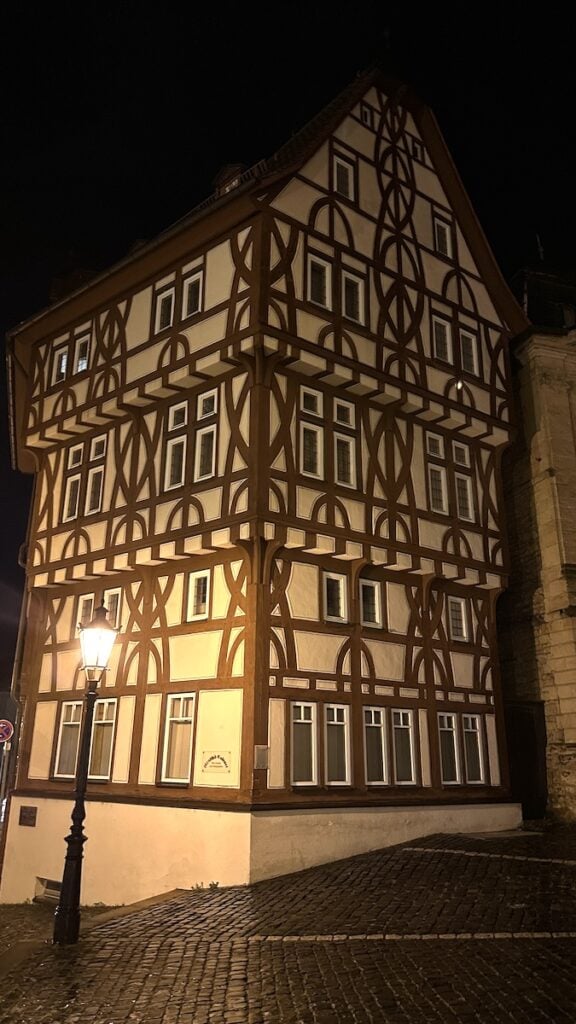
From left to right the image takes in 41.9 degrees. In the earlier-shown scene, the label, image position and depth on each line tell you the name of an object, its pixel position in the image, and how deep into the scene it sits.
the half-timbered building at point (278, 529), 14.89
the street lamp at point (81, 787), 9.64
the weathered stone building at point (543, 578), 19.44
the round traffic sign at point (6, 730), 19.80
